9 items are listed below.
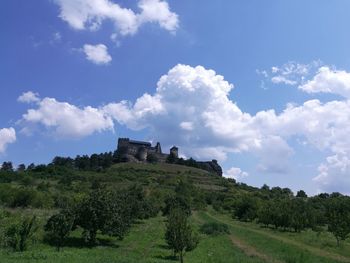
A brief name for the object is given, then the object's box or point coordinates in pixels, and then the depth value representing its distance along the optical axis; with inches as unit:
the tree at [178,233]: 1408.7
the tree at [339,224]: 2201.0
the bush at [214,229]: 2409.0
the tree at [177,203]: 3472.4
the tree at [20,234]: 1566.2
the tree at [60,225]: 1673.2
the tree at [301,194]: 7615.2
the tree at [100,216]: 1851.6
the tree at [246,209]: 3944.4
